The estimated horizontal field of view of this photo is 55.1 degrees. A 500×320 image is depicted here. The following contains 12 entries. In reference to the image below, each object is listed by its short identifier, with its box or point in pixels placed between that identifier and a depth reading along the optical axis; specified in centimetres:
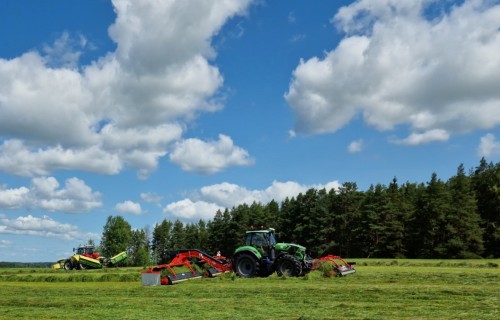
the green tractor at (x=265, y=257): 2002
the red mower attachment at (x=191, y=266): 2022
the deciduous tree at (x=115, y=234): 9231
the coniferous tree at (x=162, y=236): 10169
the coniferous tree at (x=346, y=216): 7112
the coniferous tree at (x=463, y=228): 5716
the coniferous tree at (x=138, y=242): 10648
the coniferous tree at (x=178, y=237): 9771
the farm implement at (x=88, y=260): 4216
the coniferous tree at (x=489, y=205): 5906
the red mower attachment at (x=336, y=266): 1956
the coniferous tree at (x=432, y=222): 6038
